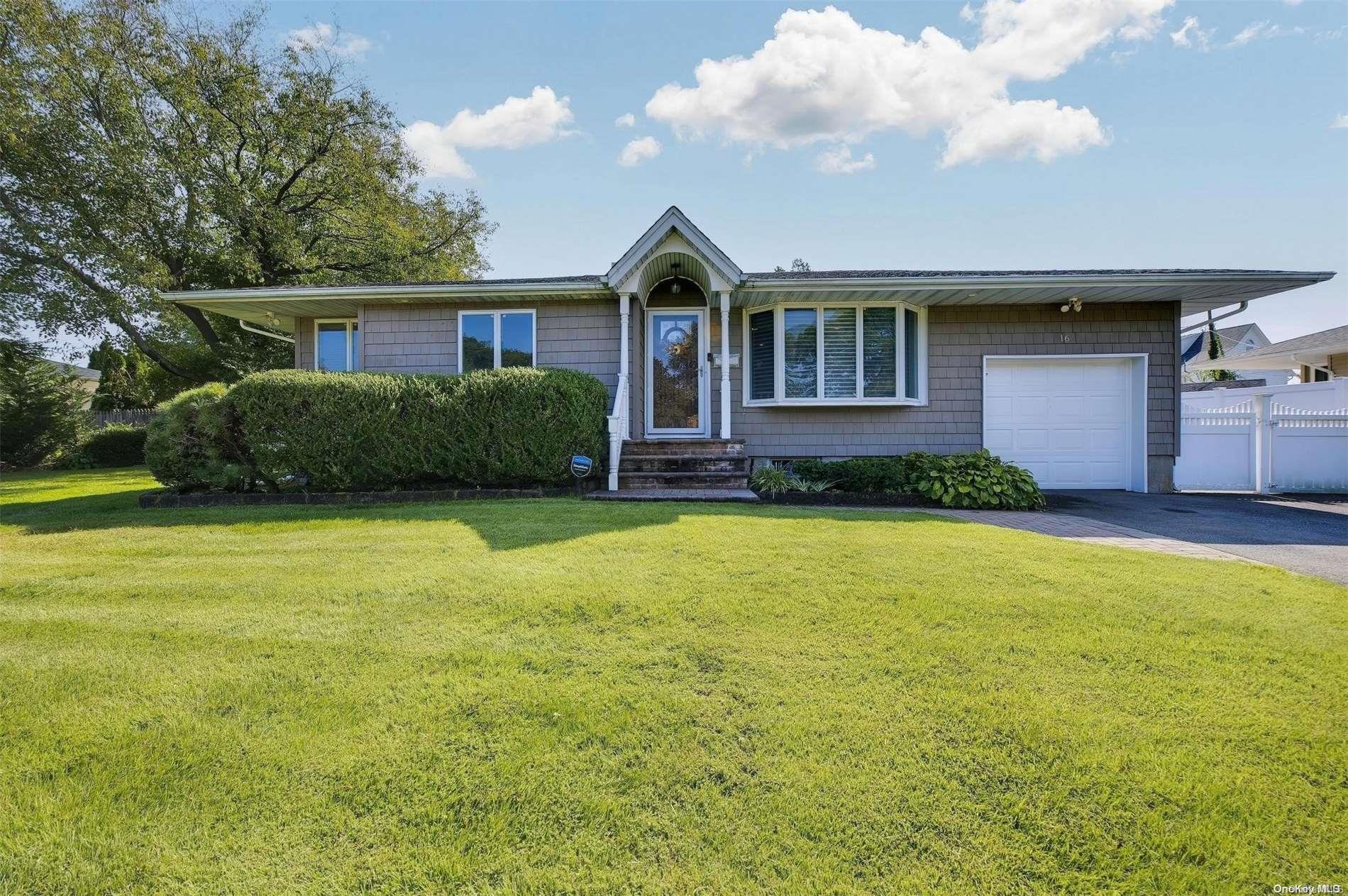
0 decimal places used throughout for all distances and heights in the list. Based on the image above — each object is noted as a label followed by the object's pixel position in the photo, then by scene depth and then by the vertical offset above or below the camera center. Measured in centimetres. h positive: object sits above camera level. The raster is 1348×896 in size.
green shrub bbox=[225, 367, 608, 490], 706 +17
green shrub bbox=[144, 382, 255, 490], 716 -7
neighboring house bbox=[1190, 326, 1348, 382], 1558 +216
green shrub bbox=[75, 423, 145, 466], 1559 -10
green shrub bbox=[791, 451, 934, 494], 796 -55
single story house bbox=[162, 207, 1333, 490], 912 +133
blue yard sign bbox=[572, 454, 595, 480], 741 -35
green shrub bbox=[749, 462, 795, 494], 774 -61
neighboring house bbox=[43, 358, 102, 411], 2712 +342
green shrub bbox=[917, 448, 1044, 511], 716 -65
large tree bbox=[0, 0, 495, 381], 1420 +756
